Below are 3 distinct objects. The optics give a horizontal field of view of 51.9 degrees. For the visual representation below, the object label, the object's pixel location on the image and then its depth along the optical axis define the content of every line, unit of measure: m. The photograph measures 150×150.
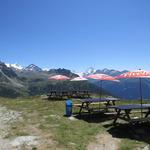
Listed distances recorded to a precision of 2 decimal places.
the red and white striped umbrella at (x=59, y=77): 23.99
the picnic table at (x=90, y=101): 13.49
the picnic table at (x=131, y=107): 10.30
